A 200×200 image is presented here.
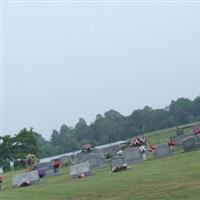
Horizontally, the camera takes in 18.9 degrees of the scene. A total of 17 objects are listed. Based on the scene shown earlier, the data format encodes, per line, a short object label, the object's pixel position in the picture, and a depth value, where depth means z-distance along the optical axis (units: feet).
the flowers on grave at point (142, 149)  102.89
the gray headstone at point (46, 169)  102.17
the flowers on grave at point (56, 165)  104.28
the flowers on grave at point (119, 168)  81.93
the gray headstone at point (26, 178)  86.38
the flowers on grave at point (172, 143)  106.83
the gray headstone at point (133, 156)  98.94
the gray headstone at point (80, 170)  83.72
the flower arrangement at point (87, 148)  126.60
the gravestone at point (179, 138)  113.05
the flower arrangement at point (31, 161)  119.96
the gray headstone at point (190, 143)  98.68
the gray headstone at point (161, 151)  97.40
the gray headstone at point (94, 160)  102.07
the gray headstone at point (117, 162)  83.30
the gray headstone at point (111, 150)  124.71
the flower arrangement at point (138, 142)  117.38
